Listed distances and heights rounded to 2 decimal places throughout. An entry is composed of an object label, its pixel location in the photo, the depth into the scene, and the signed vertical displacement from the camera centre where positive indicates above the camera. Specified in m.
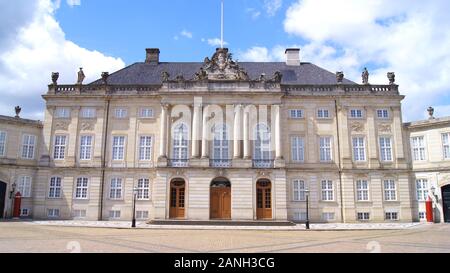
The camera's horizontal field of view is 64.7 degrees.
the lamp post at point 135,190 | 31.52 +0.26
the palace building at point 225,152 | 32.12 +3.91
